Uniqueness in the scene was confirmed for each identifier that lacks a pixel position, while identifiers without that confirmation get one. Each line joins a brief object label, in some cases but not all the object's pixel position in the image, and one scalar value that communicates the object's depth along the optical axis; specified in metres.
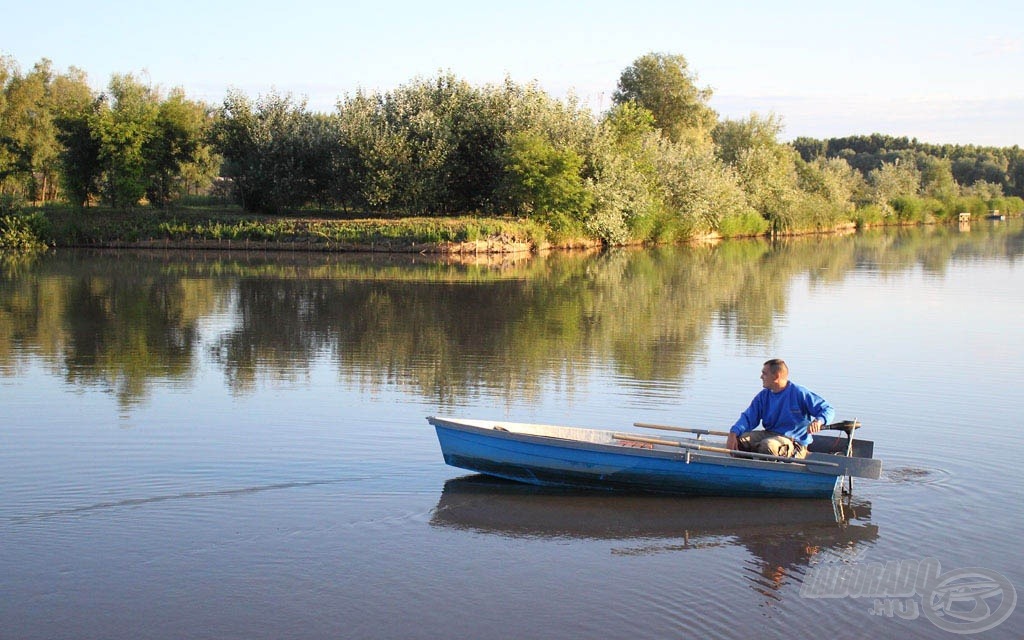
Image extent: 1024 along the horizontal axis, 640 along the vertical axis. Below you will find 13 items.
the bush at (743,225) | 63.72
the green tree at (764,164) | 66.00
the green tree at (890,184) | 87.81
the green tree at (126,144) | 51.53
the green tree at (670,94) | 77.88
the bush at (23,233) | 48.03
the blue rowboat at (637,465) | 9.66
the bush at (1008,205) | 110.77
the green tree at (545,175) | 48.12
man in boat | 10.00
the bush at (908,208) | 90.44
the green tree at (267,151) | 52.53
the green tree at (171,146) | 53.16
